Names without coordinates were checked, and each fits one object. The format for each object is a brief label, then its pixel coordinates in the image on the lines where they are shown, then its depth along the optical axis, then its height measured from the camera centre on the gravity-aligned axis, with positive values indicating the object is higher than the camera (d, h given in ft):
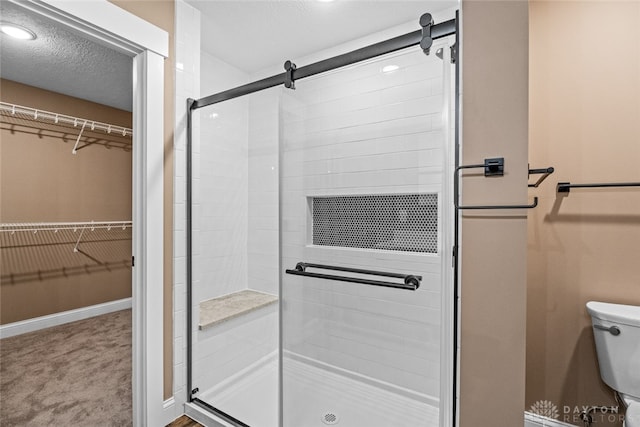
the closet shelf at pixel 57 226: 9.79 -0.52
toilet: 4.43 -2.00
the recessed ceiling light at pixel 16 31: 6.86 +4.19
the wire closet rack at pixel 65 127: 9.87 +3.07
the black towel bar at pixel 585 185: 4.68 +0.42
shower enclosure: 4.32 -0.52
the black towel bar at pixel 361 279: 4.55 -1.04
